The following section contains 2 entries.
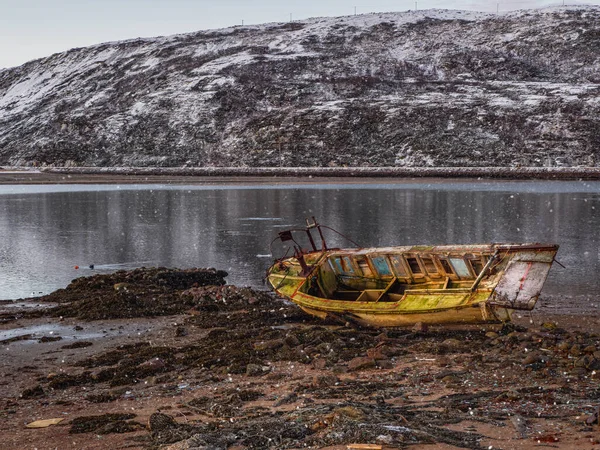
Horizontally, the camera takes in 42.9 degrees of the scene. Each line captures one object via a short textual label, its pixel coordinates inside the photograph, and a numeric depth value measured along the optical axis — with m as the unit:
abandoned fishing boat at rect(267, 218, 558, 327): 17.58
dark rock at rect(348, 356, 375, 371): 14.88
